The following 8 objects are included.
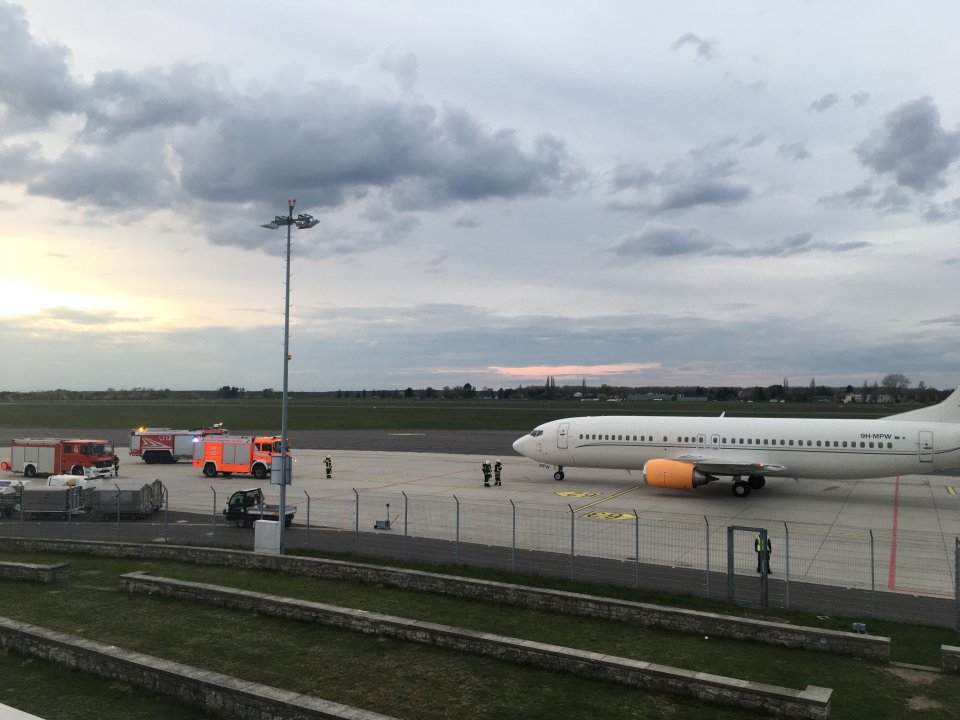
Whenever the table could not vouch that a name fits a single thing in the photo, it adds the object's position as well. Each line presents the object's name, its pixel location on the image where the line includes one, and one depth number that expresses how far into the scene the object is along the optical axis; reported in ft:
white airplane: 105.70
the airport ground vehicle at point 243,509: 92.58
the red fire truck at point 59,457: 139.23
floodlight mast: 68.13
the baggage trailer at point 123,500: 95.96
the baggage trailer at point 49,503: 95.76
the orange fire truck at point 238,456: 139.85
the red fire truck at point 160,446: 167.32
